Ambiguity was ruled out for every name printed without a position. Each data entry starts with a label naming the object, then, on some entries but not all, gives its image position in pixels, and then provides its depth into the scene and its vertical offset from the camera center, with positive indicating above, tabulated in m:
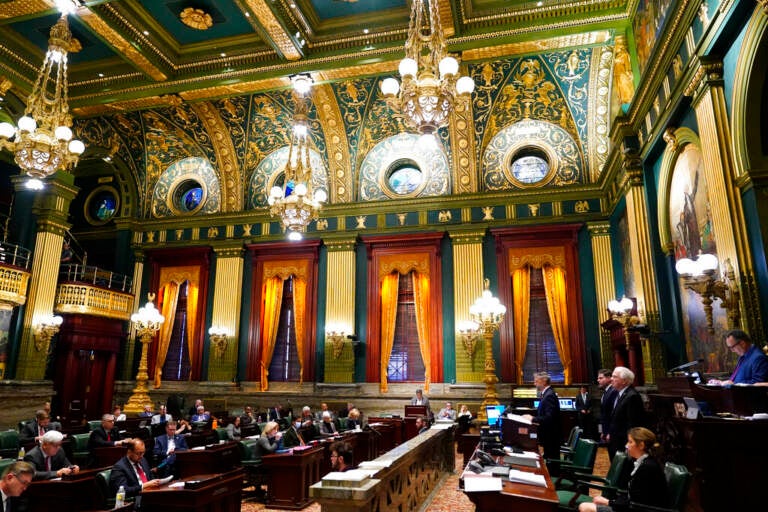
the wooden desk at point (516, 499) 3.18 -0.72
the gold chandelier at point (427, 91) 6.11 +3.30
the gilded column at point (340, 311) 14.16 +1.86
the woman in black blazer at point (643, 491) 3.40 -0.71
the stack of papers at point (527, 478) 3.67 -0.69
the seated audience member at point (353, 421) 10.49 -0.83
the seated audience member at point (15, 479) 3.79 -0.71
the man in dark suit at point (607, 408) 5.98 -0.32
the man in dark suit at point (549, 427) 5.78 -0.50
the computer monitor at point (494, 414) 8.53 -0.56
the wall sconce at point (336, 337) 14.24 +1.14
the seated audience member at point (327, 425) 9.59 -0.83
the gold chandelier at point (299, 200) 9.73 +3.30
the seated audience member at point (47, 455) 5.71 -0.82
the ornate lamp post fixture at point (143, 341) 13.71 +0.98
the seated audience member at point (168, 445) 7.81 -0.98
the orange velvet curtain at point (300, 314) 14.72 +1.82
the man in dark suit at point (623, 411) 5.01 -0.29
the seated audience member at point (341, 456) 6.74 -1.00
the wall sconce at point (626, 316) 9.66 +1.21
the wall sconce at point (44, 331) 13.41 +1.21
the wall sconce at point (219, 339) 15.13 +1.14
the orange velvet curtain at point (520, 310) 13.34 +1.76
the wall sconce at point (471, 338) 13.35 +1.04
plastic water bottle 4.61 -1.03
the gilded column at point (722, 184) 5.71 +2.29
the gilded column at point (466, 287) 13.30 +2.41
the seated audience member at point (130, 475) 5.06 -0.91
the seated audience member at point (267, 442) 7.49 -0.88
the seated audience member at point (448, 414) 11.30 -0.72
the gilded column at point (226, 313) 15.06 +1.92
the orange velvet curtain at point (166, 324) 15.73 +1.65
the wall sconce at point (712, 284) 5.90 +1.09
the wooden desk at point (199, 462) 7.06 -1.08
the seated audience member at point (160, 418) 11.06 -0.81
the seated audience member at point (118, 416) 10.97 -0.77
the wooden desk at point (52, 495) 5.34 -1.15
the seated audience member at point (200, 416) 11.38 -0.80
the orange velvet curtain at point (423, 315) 13.77 +1.70
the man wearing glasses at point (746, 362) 4.70 +0.16
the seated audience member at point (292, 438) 8.06 -0.89
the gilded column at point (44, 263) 13.30 +3.01
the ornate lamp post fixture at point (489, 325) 11.73 +1.22
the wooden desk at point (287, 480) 6.80 -1.29
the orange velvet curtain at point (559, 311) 13.04 +1.71
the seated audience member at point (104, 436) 7.69 -0.82
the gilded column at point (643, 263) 8.87 +2.07
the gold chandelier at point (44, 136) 7.35 +3.39
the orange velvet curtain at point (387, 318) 13.99 +1.64
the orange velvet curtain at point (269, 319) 14.81 +1.71
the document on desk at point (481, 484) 3.28 -0.66
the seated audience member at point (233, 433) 8.75 -0.88
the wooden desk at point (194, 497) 4.69 -1.05
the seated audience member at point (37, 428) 8.36 -0.77
